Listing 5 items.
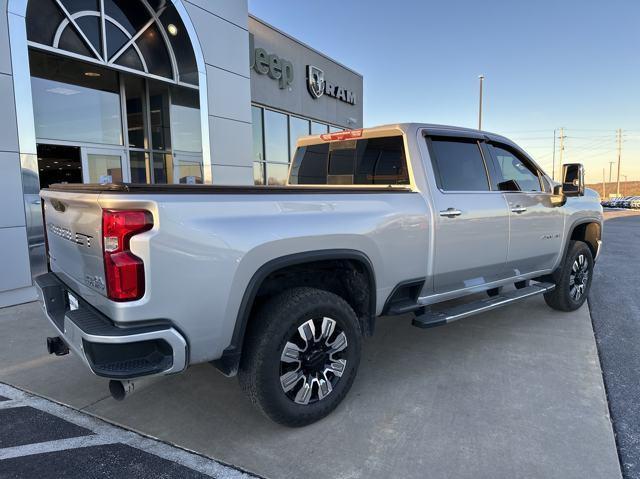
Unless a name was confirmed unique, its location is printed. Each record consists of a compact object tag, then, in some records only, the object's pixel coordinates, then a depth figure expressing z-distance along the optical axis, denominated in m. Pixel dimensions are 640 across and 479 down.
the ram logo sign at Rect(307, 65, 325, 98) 14.62
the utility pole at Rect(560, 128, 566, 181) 68.19
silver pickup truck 2.25
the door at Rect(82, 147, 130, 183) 8.23
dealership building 6.07
